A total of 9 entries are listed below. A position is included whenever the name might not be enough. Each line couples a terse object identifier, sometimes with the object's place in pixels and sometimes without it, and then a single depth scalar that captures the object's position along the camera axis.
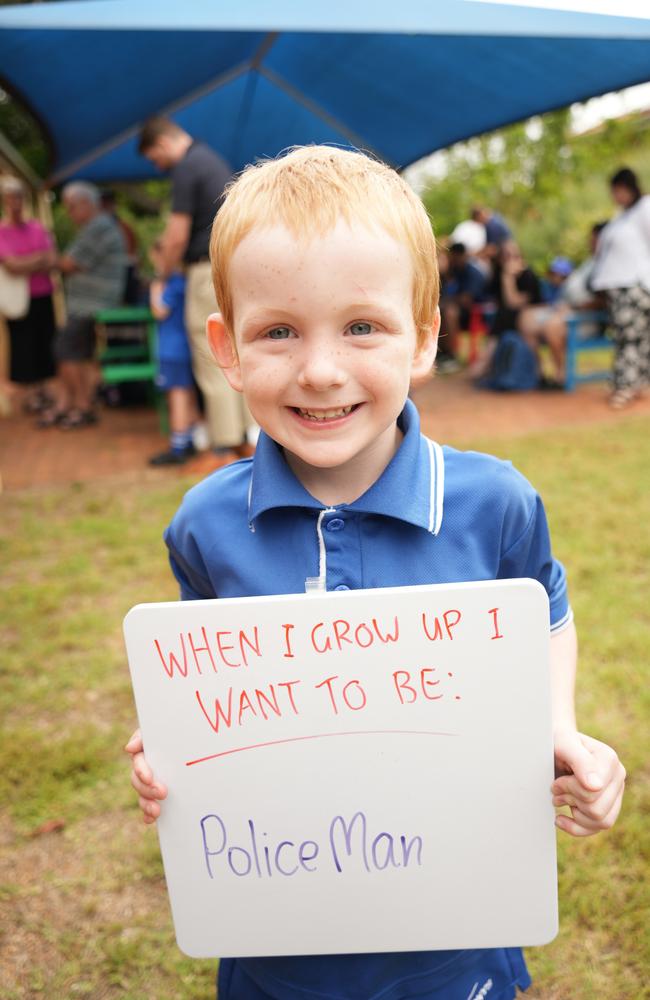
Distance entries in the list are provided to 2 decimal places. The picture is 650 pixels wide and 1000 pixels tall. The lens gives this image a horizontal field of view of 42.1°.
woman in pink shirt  6.59
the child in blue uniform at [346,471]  0.96
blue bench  7.00
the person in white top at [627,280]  6.12
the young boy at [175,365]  5.00
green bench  6.26
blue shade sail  3.75
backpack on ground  7.39
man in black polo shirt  4.41
